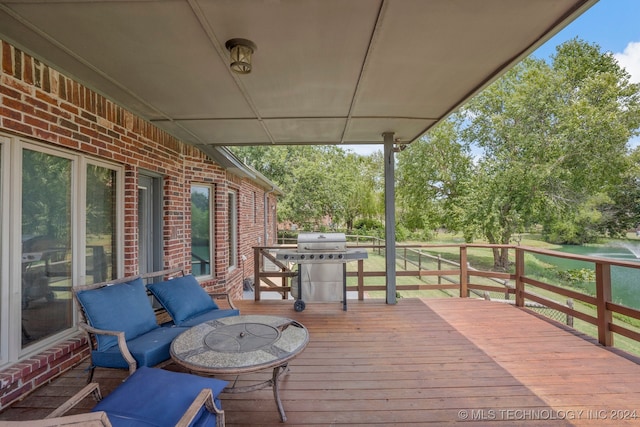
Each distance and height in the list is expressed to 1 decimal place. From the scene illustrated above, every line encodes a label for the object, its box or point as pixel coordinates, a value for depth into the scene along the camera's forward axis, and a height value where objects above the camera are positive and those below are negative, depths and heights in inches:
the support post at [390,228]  183.5 -4.7
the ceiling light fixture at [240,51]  84.0 +47.2
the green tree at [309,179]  625.6 +87.7
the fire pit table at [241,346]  75.4 -34.3
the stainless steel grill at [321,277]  172.1 -31.9
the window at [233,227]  255.3 -4.7
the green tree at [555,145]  379.2 +94.2
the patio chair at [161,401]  58.9 -36.9
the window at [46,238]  87.7 -4.9
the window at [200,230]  197.9 -5.4
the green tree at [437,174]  488.4 +74.7
